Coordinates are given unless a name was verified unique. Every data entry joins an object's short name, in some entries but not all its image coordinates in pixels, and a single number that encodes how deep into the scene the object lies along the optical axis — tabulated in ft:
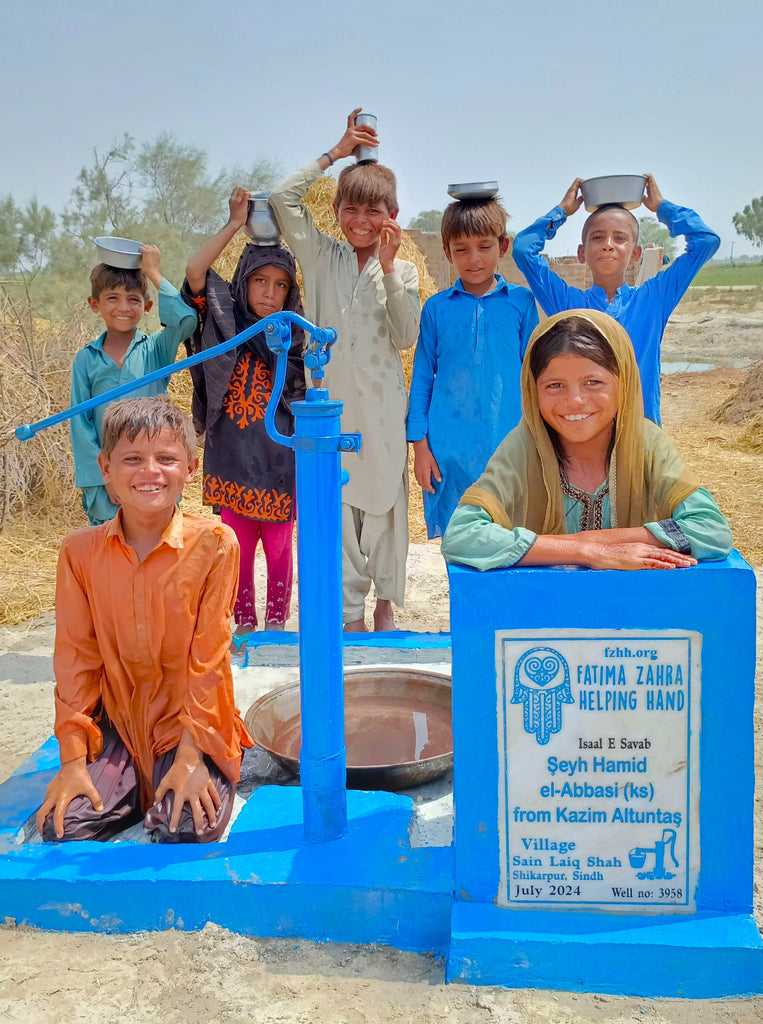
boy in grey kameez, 11.51
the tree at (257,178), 62.49
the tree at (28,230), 53.83
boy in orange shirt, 7.57
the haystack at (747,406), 36.06
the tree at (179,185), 63.10
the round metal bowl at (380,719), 9.34
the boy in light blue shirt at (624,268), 10.44
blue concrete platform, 6.72
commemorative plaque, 6.13
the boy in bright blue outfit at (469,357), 11.35
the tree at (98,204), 57.82
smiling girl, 6.20
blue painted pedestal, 5.96
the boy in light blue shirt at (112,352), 11.21
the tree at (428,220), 160.06
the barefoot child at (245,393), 11.50
